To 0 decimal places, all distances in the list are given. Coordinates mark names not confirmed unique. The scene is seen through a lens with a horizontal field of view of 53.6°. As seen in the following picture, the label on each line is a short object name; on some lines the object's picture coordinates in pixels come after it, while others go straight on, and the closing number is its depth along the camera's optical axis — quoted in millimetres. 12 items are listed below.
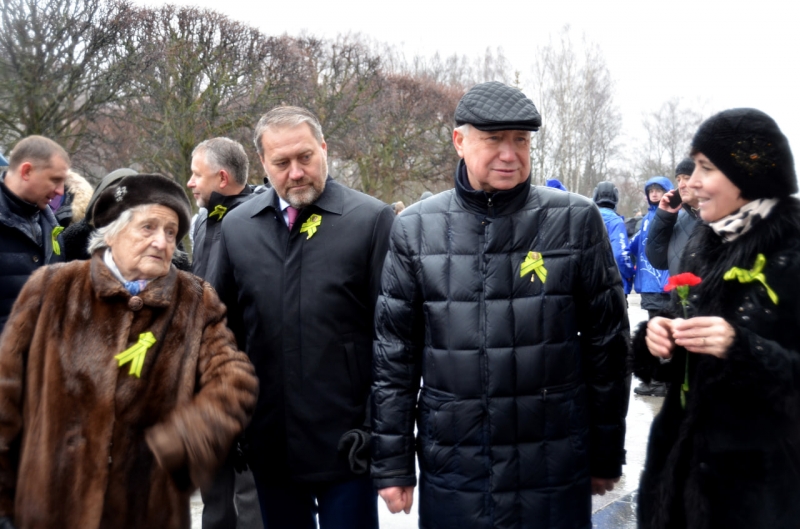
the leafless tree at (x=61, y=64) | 14148
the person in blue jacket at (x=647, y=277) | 7598
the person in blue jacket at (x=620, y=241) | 8219
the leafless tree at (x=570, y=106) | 38031
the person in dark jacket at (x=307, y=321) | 3199
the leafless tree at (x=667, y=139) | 45094
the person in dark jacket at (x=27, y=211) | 4574
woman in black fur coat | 2463
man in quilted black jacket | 2688
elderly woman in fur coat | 2641
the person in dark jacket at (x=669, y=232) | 6645
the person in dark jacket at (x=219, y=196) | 4492
